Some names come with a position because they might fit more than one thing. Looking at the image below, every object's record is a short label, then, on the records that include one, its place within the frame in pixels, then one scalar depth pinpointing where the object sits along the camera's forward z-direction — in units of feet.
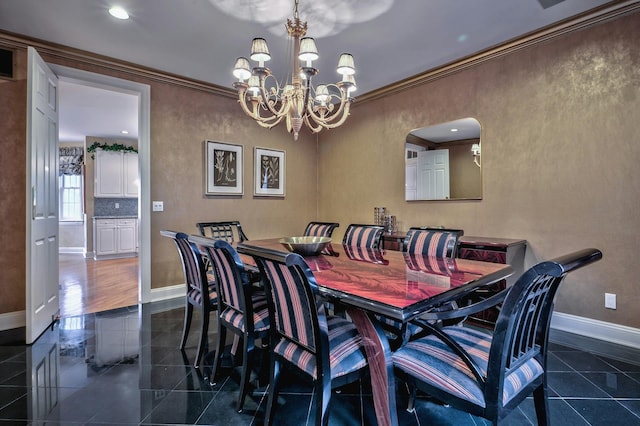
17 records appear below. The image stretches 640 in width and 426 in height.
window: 24.91
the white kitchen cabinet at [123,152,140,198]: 23.20
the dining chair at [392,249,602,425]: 3.62
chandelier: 7.05
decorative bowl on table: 7.84
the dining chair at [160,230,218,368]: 6.96
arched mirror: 11.23
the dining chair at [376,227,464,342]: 6.75
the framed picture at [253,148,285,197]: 15.06
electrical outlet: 8.49
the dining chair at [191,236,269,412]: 5.62
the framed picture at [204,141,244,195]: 13.64
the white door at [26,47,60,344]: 8.48
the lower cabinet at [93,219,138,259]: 21.98
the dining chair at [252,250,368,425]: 4.28
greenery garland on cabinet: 22.18
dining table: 4.16
